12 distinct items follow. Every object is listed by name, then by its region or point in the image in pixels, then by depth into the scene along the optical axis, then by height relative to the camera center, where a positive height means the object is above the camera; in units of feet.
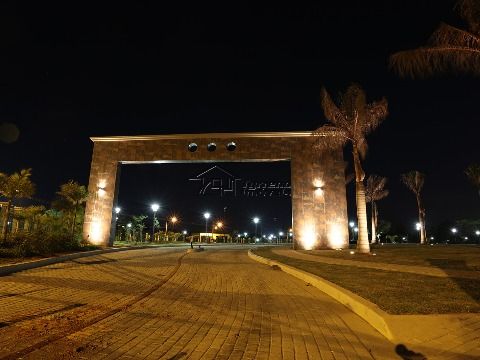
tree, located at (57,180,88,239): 78.38 +10.67
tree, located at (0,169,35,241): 63.31 +9.94
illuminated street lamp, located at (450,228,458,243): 218.34 +9.08
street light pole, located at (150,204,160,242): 108.86 +10.99
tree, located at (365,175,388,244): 118.52 +19.77
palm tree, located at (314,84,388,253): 57.72 +22.06
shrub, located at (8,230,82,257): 44.78 -0.94
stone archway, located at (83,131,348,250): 78.33 +19.07
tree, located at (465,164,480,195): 104.37 +23.09
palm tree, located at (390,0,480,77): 31.78 +19.69
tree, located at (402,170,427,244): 115.96 +20.94
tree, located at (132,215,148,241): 149.41 +7.56
